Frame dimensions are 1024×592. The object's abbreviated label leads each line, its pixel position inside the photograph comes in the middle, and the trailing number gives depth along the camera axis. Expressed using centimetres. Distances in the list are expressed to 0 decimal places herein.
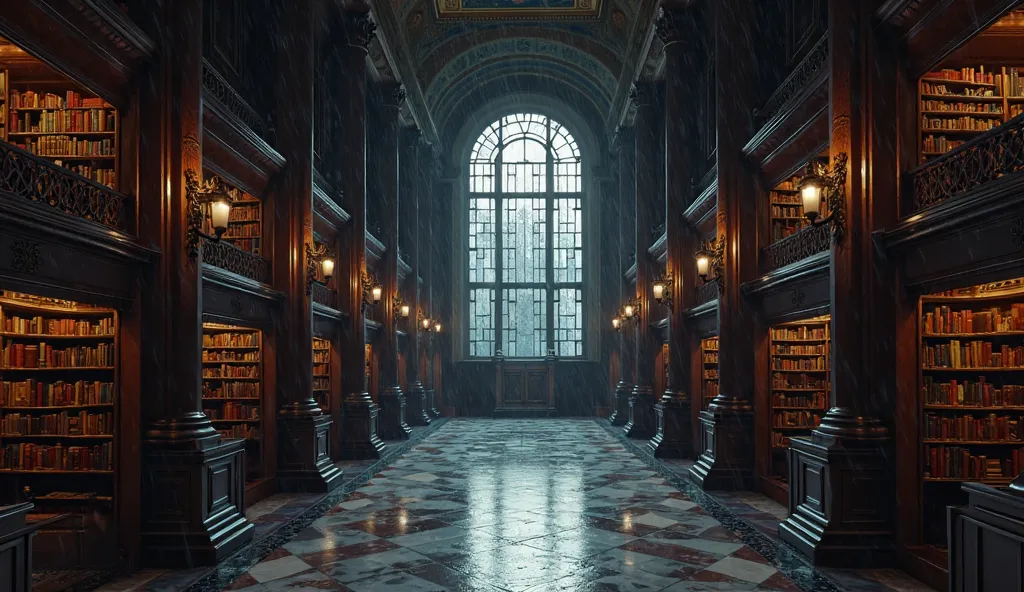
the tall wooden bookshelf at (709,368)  1498
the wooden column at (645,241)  1936
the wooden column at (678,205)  1529
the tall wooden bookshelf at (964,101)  816
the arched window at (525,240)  2833
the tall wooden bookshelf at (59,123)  817
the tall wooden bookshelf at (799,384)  1120
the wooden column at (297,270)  1188
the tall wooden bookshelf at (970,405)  739
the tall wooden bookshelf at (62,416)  761
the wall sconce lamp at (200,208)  808
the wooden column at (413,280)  2267
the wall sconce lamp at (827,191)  788
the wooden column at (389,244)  1883
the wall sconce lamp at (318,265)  1223
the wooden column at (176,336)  755
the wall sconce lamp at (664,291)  1562
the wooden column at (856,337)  731
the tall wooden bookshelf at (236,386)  1157
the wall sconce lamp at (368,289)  1555
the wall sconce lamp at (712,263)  1222
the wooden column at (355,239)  1516
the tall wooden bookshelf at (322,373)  1498
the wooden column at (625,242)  2316
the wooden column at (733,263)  1176
